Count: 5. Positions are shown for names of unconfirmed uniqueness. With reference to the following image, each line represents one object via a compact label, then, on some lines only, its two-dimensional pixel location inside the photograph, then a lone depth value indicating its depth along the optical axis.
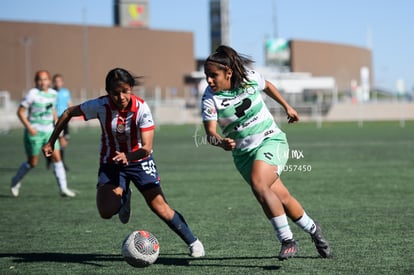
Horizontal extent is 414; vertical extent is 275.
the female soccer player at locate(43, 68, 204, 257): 13.86
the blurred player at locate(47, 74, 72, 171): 31.86
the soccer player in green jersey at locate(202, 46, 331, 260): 13.57
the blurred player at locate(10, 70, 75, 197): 25.05
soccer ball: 13.49
